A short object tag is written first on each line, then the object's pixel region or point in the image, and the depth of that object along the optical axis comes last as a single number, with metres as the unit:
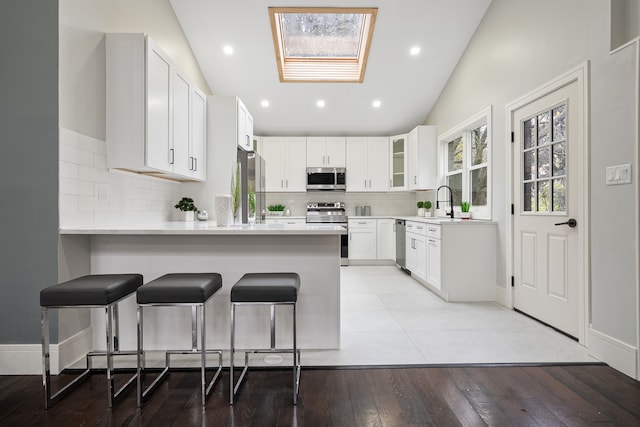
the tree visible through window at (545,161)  2.96
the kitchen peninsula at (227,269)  2.50
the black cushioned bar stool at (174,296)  1.84
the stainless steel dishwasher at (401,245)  5.52
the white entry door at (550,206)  2.77
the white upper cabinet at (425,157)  5.74
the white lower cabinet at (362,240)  6.25
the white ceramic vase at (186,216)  3.88
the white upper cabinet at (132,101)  2.64
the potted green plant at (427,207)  5.77
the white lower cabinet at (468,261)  3.91
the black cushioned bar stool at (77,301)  1.81
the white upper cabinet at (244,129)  4.25
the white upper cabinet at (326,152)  6.45
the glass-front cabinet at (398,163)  6.25
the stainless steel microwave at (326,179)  6.41
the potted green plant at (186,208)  3.91
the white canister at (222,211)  2.67
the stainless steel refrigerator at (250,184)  3.26
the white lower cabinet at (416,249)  4.54
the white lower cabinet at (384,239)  6.23
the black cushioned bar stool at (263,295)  1.88
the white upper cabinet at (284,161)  6.41
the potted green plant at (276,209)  6.54
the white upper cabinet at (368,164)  6.46
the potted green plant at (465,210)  4.54
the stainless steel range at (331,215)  6.23
